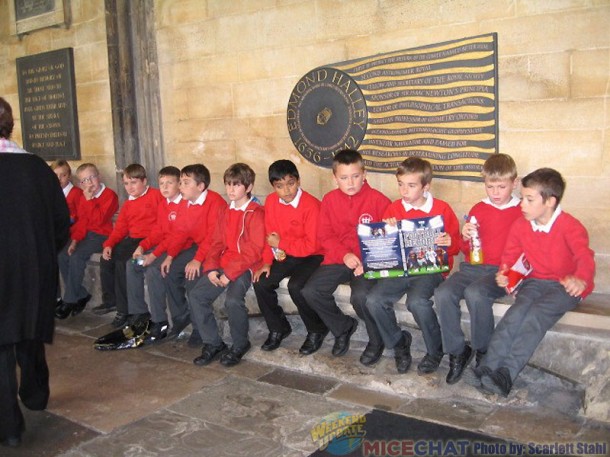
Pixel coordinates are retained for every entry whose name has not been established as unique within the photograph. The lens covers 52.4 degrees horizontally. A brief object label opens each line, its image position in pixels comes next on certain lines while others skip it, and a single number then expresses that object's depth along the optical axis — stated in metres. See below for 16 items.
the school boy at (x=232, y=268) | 4.43
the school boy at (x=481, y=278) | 3.68
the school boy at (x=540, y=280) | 3.40
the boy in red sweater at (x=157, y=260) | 4.97
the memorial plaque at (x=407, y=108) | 4.30
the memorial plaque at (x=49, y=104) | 7.07
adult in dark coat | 3.20
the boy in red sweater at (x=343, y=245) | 4.18
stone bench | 3.23
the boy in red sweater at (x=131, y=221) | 5.65
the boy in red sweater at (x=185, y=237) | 4.95
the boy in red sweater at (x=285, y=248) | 4.41
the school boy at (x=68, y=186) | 6.50
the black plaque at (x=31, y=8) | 7.06
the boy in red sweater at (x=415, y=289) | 3.84
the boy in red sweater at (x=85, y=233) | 5.97
